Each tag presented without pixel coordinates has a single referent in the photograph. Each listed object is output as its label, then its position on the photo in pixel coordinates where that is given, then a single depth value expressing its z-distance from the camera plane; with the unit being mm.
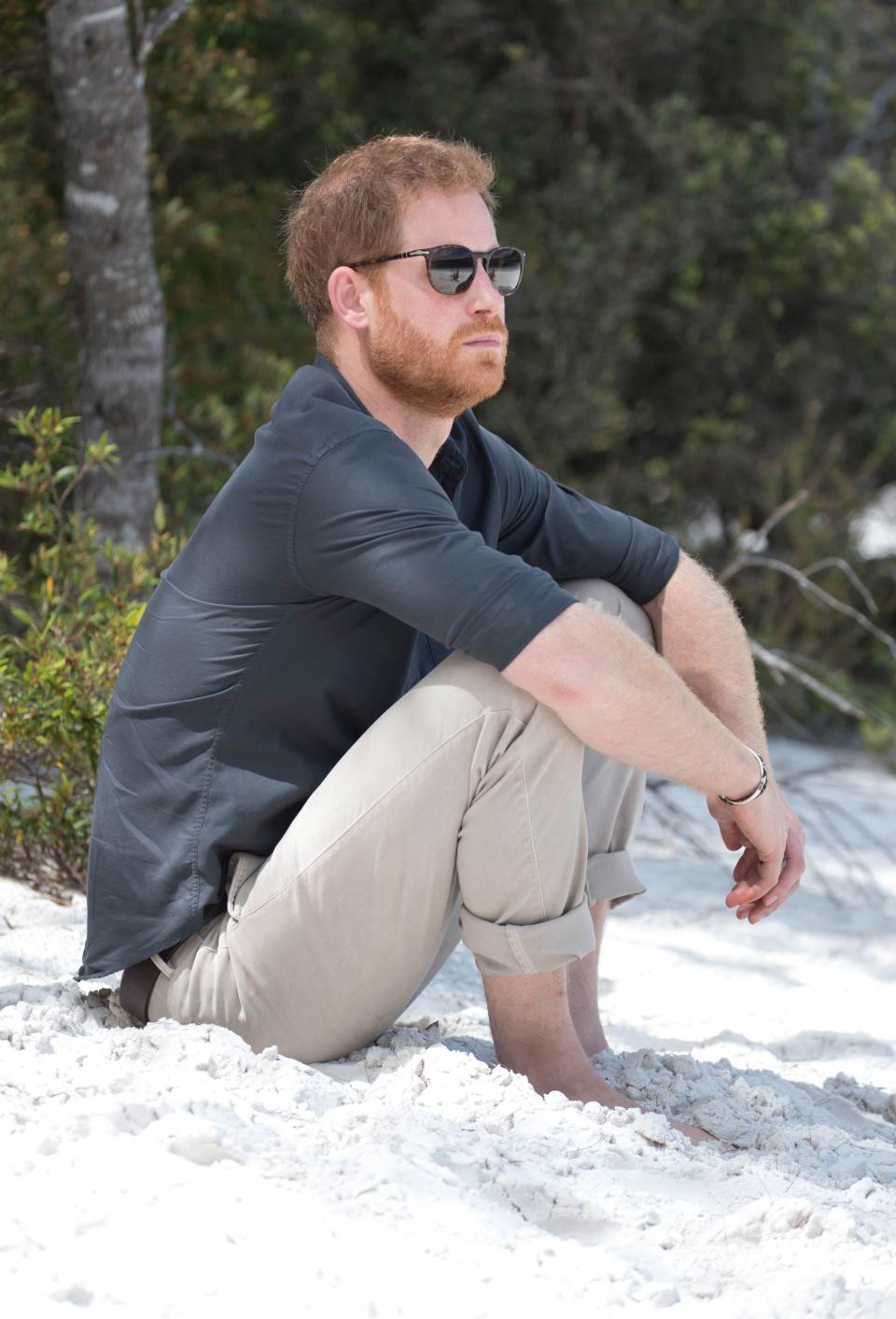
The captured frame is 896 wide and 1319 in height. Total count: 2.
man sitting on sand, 4148
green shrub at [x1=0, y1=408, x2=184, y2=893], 6199
